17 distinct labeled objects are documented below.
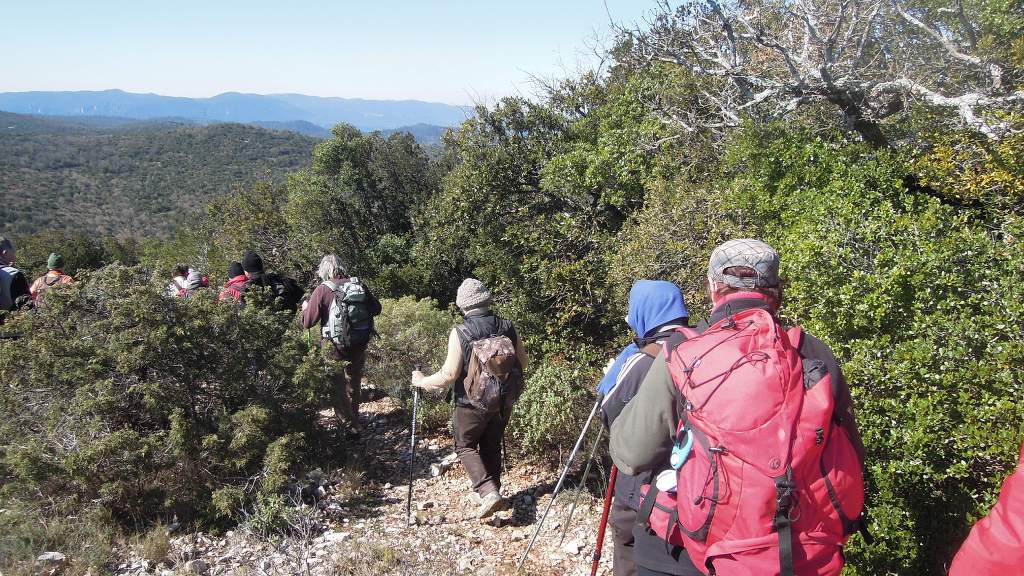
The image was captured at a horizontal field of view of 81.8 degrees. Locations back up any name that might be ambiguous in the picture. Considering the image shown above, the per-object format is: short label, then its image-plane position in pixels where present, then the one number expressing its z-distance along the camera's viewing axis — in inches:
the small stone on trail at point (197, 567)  143.0
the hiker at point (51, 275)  257.8
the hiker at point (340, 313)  206.5
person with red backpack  68.2
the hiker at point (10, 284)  236.1
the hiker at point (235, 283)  230.1
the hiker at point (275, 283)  233.8
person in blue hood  92.5
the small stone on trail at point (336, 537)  157.4
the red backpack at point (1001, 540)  57.3
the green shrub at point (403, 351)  257.0
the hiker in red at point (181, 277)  221.9
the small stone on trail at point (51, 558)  142.6
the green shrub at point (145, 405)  159.2
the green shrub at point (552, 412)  189.5
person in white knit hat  154.6
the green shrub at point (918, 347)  107.5
